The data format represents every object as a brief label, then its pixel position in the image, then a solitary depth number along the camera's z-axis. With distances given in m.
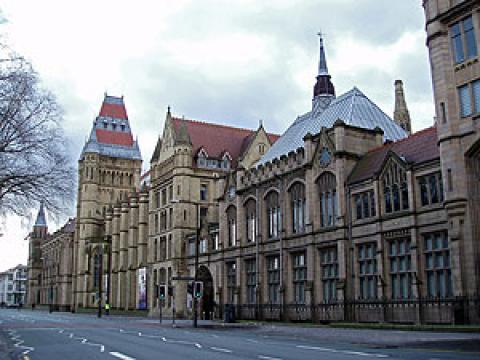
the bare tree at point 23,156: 20.12
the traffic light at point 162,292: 44.12
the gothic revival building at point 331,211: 26.47
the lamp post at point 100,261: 89.96
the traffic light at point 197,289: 37.84
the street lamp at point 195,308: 37.09
